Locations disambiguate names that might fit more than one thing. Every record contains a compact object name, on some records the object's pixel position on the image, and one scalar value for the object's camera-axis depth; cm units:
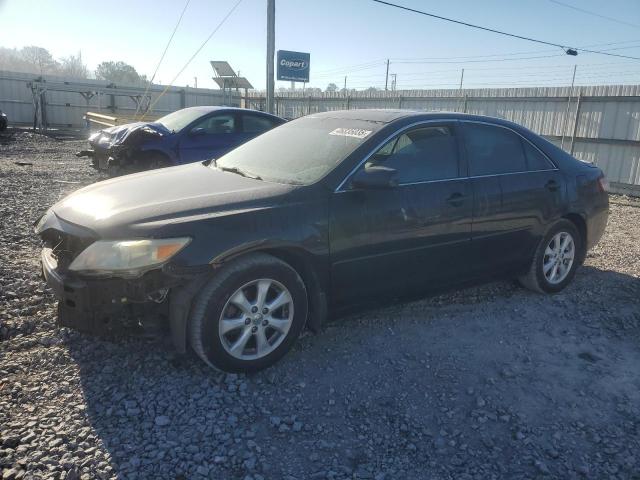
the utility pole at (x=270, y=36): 1282
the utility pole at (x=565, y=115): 1251
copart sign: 1845
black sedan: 293
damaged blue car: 845
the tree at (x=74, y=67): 9481
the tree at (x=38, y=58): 9351
